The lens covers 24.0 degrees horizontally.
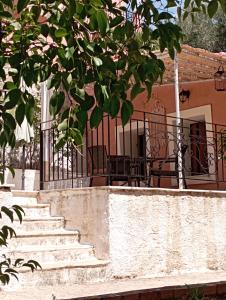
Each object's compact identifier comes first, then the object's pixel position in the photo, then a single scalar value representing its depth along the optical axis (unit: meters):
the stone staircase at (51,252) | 6.52
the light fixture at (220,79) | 11.49
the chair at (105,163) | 9.05
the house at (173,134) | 9.49
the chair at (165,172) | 9.78
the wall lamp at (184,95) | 12.84
